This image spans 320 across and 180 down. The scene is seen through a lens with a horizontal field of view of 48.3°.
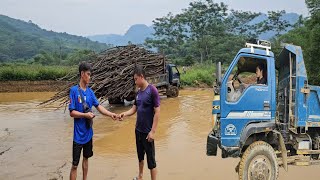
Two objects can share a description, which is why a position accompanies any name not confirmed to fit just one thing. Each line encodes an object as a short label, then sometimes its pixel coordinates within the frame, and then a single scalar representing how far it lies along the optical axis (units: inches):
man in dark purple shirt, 197.9
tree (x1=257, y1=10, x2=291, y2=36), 2011.6
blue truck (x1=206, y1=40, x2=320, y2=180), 201.0
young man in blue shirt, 189.9
